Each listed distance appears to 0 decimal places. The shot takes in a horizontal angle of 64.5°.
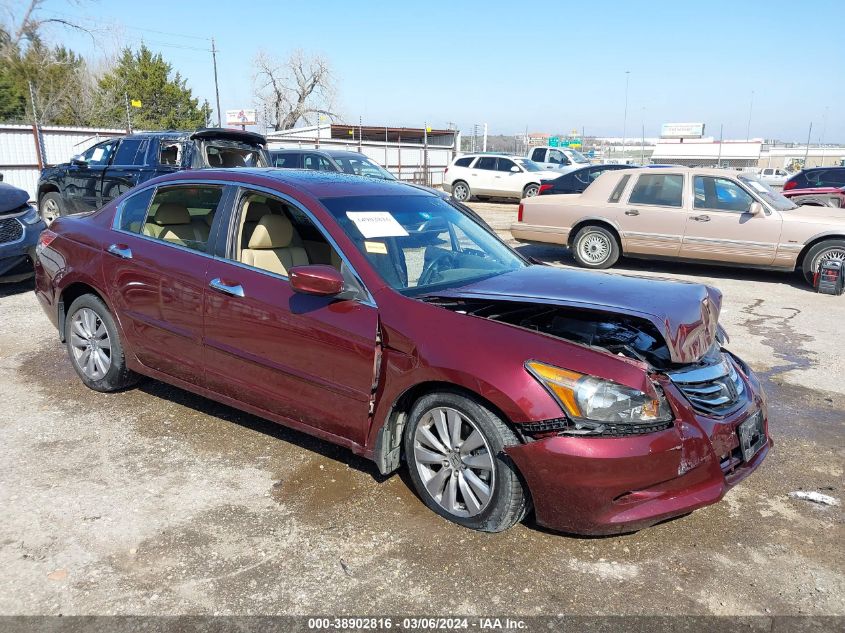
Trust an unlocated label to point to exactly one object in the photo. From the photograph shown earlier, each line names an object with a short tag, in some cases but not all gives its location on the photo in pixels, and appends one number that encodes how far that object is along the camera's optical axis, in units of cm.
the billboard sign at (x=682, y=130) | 8244
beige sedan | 923
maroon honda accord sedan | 286
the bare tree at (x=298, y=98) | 5988
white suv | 2236
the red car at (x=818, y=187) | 1430
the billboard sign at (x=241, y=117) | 5342
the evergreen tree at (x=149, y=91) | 4372
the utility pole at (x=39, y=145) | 1728
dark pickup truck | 1002
